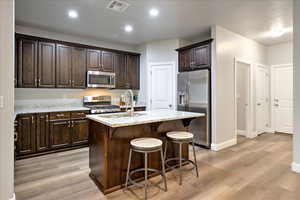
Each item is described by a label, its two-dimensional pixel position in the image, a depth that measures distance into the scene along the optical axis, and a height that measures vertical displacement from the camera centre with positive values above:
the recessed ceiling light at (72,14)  3.28 +1.66
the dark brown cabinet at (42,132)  3.63 -0.67
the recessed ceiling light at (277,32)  4.35 +1.73
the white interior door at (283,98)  5.48 +0.04
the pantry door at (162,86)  4.93 +0.40
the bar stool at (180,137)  2.58 -0.56
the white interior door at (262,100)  5.41 -0.02
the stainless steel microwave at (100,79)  4.55 +0.56
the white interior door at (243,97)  5.14 +0.07
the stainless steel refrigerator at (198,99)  4.09 +0.01
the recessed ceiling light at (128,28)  4.04 +1.71
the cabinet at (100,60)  4.60 +1.08
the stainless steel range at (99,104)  4.39 -0.12
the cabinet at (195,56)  4.10 +1.08
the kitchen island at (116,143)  2.28 -0.60
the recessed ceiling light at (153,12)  3.25 +1.67
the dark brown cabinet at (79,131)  4.05 -0.73
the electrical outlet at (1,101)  1.79 -0.01
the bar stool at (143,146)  2.17 -0.58
